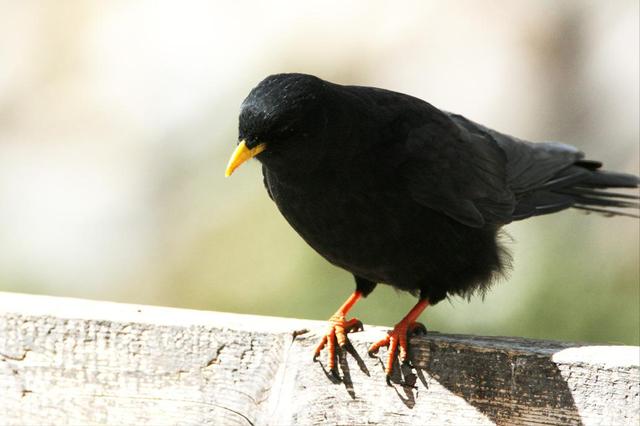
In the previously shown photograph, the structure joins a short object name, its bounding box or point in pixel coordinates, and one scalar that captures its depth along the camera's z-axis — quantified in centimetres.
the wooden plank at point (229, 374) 598
